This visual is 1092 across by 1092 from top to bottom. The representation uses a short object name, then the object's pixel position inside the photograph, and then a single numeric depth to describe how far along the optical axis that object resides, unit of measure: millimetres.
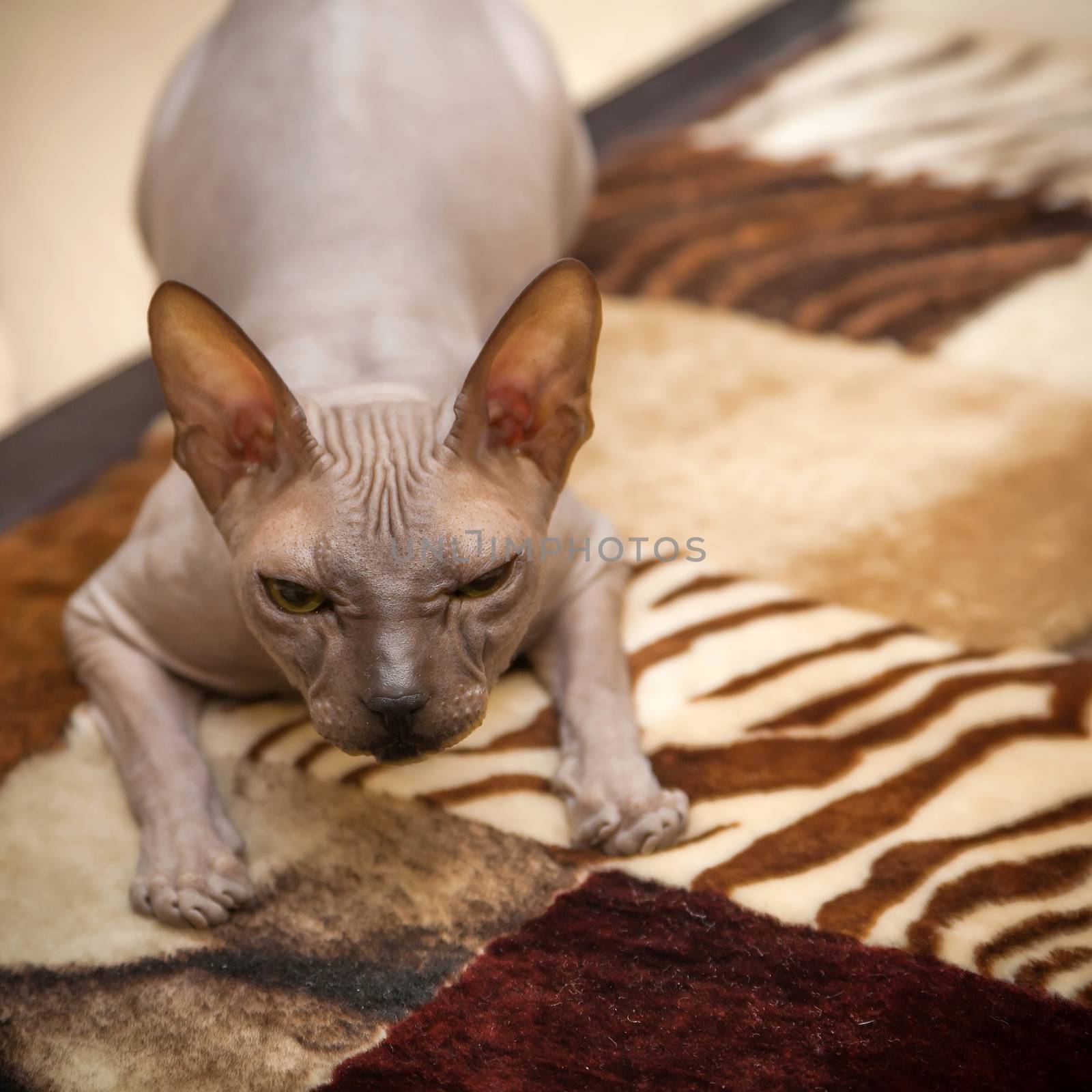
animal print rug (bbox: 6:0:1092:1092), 689
